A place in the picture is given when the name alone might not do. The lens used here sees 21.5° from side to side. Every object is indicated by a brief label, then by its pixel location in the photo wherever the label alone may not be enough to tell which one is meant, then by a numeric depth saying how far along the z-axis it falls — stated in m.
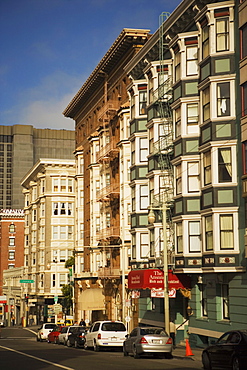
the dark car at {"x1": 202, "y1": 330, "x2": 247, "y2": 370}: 21.98
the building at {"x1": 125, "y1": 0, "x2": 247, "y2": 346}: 34.03
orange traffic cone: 31.25
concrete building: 199.38
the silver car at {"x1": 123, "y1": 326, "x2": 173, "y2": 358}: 30.05
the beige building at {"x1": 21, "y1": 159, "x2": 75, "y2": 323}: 99.12
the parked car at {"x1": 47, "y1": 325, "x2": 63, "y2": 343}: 50.24
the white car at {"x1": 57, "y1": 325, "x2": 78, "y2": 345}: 45.00
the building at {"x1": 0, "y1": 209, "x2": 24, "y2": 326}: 139.75
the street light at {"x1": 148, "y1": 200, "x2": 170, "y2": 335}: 34.84
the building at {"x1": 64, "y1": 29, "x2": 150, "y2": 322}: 56.34
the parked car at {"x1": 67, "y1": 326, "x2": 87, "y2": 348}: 41.12
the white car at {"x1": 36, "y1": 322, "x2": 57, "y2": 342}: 56.53
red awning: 39.06
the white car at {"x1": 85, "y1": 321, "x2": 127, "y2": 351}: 35.88
